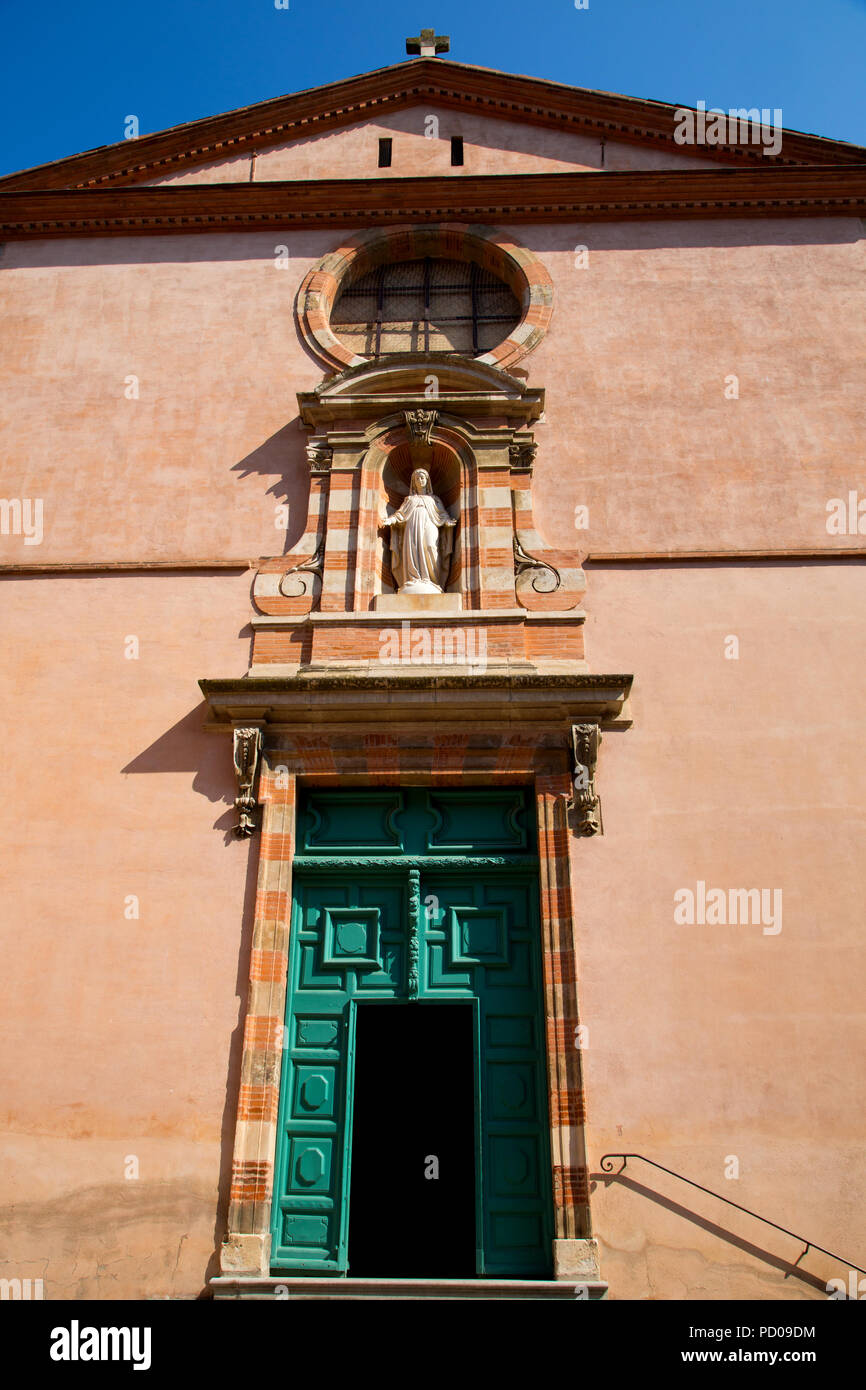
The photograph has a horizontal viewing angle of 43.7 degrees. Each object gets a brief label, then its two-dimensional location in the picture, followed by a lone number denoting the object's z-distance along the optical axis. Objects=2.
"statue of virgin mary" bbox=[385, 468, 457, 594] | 8.83
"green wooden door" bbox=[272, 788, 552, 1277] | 6.95
